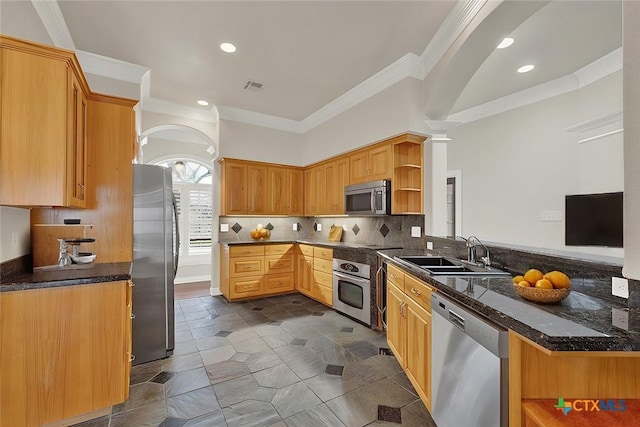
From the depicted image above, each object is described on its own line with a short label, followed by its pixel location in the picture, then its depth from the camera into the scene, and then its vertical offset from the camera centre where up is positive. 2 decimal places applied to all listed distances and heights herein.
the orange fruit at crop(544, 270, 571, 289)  1.26 -0.28
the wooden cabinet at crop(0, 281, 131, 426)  1.58 -0.83
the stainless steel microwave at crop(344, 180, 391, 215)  3.36 +0.24
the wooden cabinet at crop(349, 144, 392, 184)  3.44 +0.70
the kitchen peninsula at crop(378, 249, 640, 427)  0.90 -0.48
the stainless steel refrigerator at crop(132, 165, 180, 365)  2.52 -0.45
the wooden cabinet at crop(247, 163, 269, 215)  4.73 +0.46
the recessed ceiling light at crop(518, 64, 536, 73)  3.31 +1.79
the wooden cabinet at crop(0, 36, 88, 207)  1.62 +0.55
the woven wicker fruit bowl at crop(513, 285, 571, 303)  1.23 -0.34
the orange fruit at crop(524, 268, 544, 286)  1.34 -0.28
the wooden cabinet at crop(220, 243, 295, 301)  4.27 -0.86
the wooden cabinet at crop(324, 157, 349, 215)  4.21 +0.53
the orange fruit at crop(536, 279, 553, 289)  1.26 -0.30
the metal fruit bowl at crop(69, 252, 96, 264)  2.21 -0.34
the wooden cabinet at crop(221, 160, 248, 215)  4.53 +0.46
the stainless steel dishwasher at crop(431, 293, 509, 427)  1.13 -0.71
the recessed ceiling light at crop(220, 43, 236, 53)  2.87 +1.75
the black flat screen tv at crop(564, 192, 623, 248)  3.08 -0.01
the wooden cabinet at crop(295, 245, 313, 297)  4.35 -0.85
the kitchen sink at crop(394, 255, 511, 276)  1.86 -0.37
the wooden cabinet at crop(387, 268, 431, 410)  1.80 -0.84
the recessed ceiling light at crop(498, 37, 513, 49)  2.73 +1.74
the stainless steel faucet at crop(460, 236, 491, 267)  2.22 -0.26
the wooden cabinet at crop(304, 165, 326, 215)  4.73 +0.46
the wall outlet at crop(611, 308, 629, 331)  1.00 -0.38
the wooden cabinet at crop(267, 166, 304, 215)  4.94 +0.48
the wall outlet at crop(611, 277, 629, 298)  1.24 -0.31
